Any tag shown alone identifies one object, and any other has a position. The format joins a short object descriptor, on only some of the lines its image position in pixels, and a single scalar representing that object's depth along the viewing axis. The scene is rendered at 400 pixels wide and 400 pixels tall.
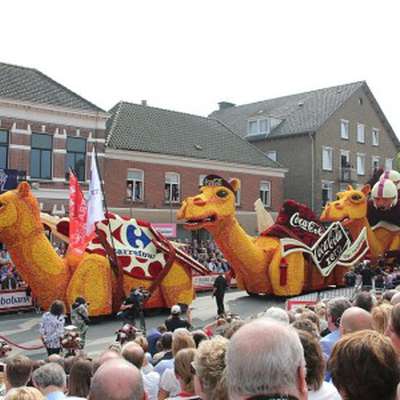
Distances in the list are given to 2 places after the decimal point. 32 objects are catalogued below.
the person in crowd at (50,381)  4.29
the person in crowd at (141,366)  5.09
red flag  14.66
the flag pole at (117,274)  15.37
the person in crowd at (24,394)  3.55
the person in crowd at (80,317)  11.20
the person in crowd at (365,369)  2.93
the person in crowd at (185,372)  4.24
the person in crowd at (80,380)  4.35
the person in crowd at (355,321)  4.59
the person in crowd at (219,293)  16.11
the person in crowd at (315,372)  3.50
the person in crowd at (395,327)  3.60
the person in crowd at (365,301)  6.35
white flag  14.20
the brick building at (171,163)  29.75
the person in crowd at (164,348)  6.18
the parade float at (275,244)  17.25
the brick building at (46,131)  24.62
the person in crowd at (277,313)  5.57
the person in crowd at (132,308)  13.37
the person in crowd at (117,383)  2.75
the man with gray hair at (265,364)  2.23
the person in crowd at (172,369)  5.11
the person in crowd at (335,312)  5.76
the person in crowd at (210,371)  3.24
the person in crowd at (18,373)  4.60
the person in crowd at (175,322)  9.35
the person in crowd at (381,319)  4.61
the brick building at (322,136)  39.34
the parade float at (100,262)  14.51
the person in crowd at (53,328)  10.12
